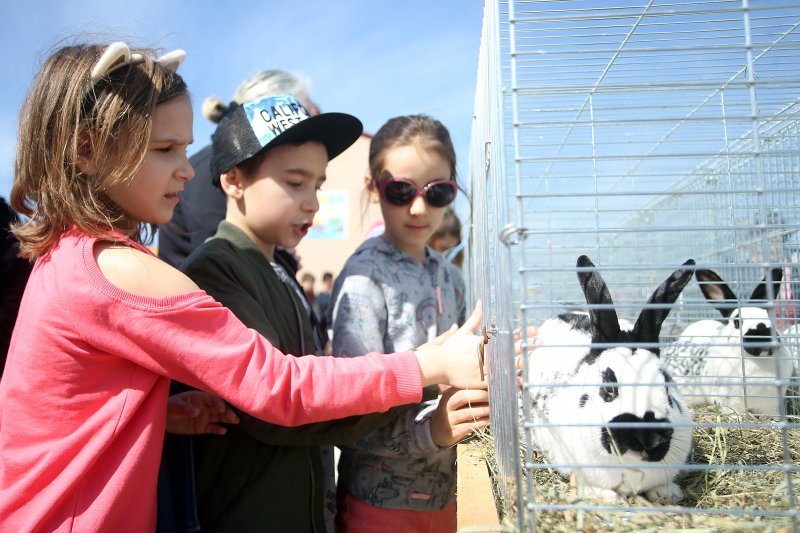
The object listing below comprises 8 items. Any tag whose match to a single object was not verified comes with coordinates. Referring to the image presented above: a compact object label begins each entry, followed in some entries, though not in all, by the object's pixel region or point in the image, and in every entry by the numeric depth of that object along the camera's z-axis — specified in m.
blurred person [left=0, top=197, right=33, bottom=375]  1.47
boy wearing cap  1.11
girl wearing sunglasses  1.29
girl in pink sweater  0.85
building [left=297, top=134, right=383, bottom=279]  10.30
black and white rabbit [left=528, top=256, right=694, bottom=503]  0.87
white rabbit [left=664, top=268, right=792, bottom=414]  1.50
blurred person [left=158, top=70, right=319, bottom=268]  1.87
